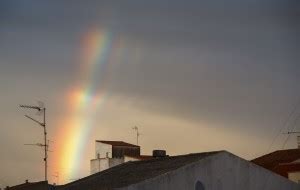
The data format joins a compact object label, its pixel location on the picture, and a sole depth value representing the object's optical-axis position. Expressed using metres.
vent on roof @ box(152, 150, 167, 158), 40.98
